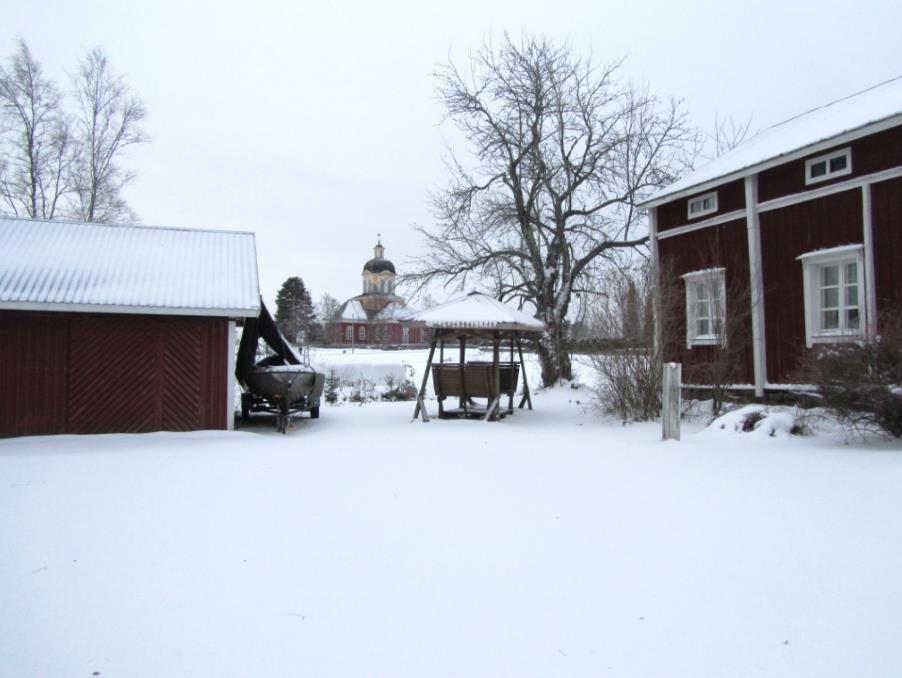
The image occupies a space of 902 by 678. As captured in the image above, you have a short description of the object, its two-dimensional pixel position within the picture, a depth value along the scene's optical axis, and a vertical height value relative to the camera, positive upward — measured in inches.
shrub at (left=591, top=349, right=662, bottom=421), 458.9 -20.3
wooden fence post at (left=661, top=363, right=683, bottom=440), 362.0 -30.4
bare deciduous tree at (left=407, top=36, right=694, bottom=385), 785.6 +217.8
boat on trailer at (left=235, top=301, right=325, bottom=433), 482.6 -16.4
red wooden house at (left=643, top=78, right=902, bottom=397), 391.2 +82.4
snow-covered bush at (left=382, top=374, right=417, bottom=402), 746.2 -42.3
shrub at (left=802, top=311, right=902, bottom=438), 290.0 -13.9
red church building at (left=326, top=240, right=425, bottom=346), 2918.3 +206.2
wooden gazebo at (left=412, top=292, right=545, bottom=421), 489.4 +11.6
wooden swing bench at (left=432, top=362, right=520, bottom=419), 515.8 -23.2
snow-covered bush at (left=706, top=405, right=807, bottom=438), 342.3 -40.2
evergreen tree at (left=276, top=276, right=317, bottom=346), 2576.3 +214.3
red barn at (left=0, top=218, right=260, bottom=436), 419.2 +12.1
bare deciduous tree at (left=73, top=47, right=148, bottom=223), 1027.9 +335.6
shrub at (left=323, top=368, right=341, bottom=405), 702.9 -38.1
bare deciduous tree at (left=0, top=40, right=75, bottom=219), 940.6 +354.1
